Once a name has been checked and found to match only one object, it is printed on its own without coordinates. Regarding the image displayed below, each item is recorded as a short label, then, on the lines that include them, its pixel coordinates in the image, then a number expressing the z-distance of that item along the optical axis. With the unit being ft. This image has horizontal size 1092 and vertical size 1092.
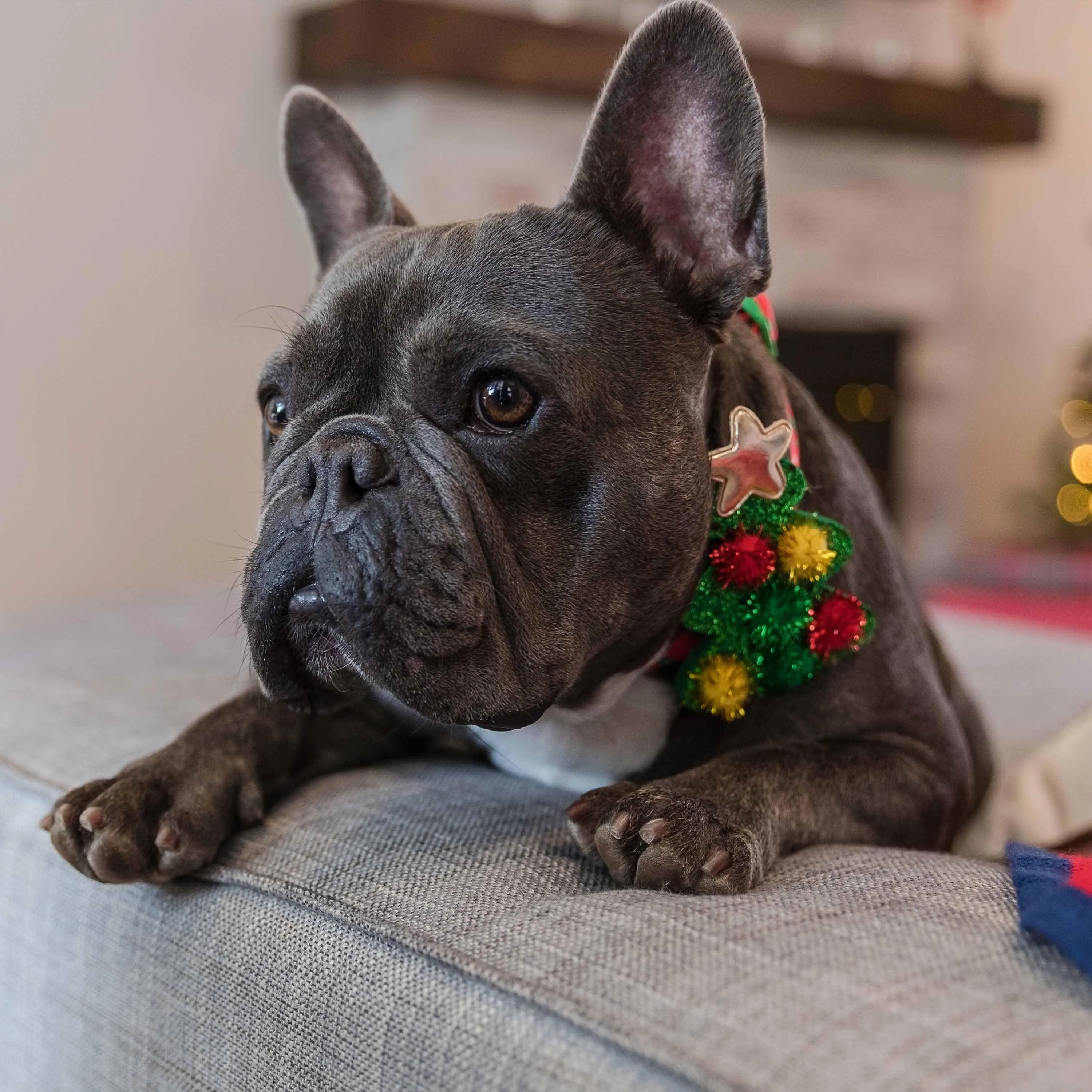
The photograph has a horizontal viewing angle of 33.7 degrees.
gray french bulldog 1.68
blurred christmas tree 6.24
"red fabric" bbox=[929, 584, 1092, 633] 5.04
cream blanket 2.21
